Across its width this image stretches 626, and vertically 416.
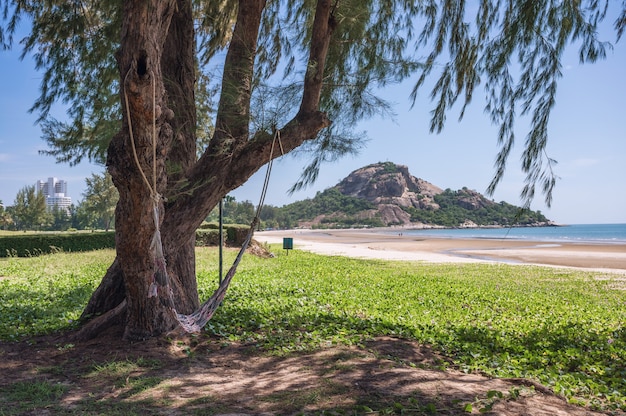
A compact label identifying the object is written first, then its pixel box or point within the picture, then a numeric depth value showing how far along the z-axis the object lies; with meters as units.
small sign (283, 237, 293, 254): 17.07
